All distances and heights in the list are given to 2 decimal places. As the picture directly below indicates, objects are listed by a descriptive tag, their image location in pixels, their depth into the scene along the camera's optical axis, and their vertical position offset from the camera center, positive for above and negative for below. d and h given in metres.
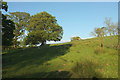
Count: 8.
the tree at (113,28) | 17.34 +2.46
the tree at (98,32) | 19.72 +1.87
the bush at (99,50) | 13.44 -1.56
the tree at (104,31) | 19.03 +2.03
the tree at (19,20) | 34.97 +8.27
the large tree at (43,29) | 26.58 +3.73
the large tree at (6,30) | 13.52 +1.70
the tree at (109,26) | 18.03 +2.97
